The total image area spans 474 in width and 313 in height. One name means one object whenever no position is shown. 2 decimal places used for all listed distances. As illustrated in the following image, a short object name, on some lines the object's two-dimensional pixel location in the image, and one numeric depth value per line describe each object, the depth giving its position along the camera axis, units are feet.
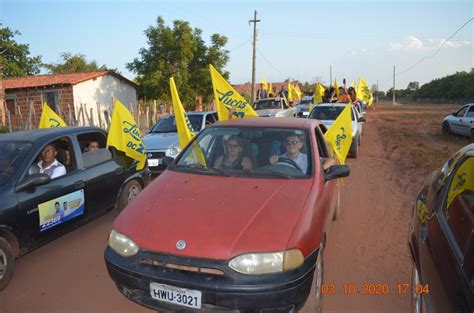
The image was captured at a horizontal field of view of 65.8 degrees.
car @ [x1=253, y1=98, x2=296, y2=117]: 56.95
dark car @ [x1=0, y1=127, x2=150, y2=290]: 12.77
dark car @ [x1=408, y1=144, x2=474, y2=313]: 6.34
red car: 8.27
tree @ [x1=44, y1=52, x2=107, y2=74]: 136.19
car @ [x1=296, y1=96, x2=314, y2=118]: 63.52
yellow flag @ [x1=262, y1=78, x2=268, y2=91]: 79.59
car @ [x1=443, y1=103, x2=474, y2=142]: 45.42
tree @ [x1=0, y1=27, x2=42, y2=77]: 96.48
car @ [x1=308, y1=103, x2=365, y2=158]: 36.38
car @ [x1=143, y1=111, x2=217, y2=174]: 27.94
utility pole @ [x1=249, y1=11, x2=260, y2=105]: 95.61
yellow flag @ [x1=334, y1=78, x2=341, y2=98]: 64.28
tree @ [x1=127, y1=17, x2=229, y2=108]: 76.95
